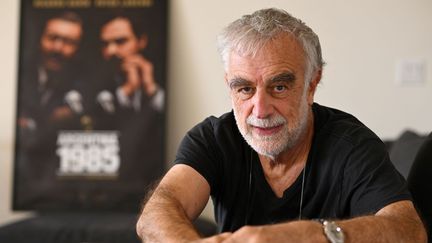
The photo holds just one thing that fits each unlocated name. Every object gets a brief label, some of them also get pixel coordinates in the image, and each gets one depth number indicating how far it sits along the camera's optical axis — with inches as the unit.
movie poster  107.1
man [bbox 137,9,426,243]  46.8
